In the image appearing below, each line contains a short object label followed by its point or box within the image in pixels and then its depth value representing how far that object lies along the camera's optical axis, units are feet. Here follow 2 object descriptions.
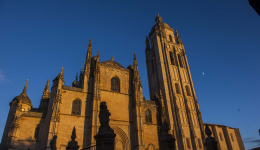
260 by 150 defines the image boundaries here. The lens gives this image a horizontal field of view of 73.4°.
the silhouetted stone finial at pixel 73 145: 33.99
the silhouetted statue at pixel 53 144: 38.45
